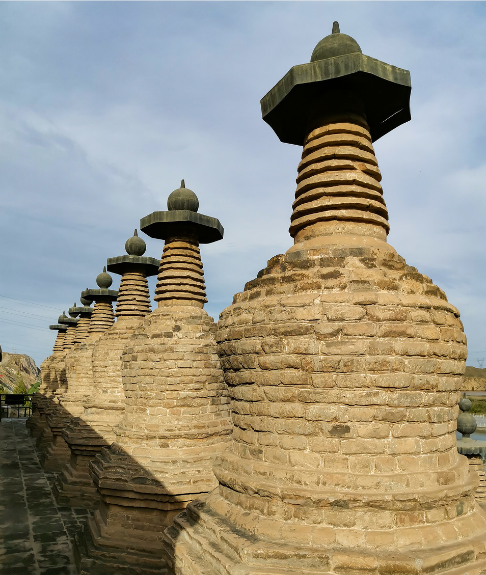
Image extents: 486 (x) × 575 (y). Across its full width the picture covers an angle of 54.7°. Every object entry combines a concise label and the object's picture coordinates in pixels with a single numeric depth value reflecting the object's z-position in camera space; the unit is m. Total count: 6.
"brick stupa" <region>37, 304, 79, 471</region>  19.19
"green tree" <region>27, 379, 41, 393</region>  53.16
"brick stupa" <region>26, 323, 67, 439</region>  25.42
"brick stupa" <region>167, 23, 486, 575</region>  3.70
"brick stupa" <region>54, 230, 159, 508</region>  12.77
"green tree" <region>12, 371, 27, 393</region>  49.62
